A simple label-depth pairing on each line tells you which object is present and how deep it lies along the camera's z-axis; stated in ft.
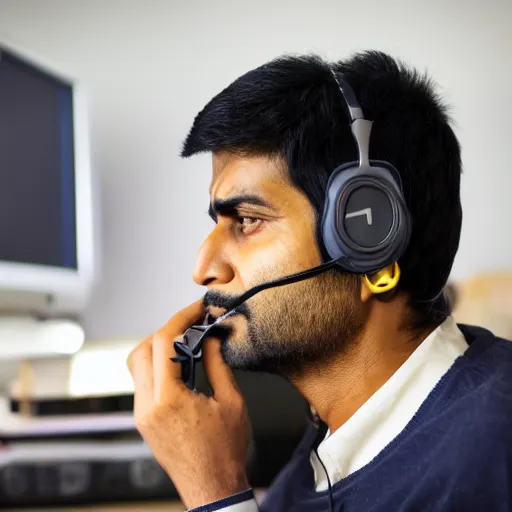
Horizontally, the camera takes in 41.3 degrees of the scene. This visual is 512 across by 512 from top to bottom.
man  2.70
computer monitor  3.76
